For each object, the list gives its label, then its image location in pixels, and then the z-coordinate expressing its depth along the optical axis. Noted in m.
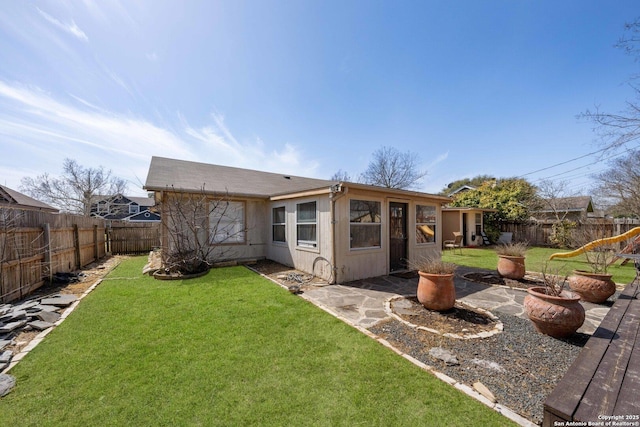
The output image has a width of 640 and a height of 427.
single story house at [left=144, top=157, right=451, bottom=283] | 6.52
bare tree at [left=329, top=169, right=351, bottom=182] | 30.01
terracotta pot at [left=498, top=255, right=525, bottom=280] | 6.51
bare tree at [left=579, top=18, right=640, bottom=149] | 7.55
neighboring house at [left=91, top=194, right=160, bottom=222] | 27.15
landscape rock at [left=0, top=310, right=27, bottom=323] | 3.82
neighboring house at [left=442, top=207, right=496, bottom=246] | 15.49
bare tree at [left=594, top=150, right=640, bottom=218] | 14.09
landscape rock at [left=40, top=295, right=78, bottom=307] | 4.66
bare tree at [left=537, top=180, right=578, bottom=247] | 19.08
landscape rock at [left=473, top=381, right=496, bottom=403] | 2.25
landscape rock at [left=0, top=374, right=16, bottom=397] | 2.40
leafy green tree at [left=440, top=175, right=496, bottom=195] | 31.88
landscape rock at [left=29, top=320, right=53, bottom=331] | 3.75
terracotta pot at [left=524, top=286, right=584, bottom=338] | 3.26
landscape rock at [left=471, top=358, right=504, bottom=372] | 2.75
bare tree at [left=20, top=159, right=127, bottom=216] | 23.56
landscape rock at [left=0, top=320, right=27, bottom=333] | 3.55
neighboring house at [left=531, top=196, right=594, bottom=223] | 18.11
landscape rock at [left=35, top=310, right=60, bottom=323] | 4.01
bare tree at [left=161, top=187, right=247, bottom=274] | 7.55
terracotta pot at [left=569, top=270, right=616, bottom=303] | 4.85
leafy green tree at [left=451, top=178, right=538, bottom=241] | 16.02
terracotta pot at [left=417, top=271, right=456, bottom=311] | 4.28
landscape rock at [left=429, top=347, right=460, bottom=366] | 2.85
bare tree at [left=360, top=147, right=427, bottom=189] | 27.02
